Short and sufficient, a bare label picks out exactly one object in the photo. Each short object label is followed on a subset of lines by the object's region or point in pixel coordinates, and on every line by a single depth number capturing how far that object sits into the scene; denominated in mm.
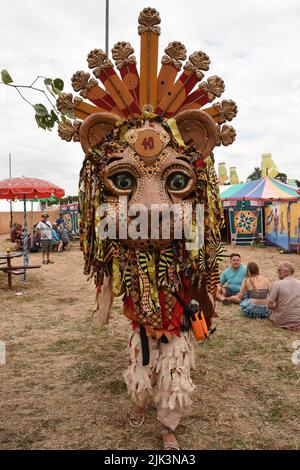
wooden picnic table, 7125
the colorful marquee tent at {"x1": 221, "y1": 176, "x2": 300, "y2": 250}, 11727
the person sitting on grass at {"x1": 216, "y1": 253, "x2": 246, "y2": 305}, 5711
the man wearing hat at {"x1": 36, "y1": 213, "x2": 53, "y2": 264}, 10195
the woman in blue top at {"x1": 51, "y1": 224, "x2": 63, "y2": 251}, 13180
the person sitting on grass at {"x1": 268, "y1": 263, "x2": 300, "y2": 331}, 4527
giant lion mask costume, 2178
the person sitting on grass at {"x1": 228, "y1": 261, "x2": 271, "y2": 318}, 5020
